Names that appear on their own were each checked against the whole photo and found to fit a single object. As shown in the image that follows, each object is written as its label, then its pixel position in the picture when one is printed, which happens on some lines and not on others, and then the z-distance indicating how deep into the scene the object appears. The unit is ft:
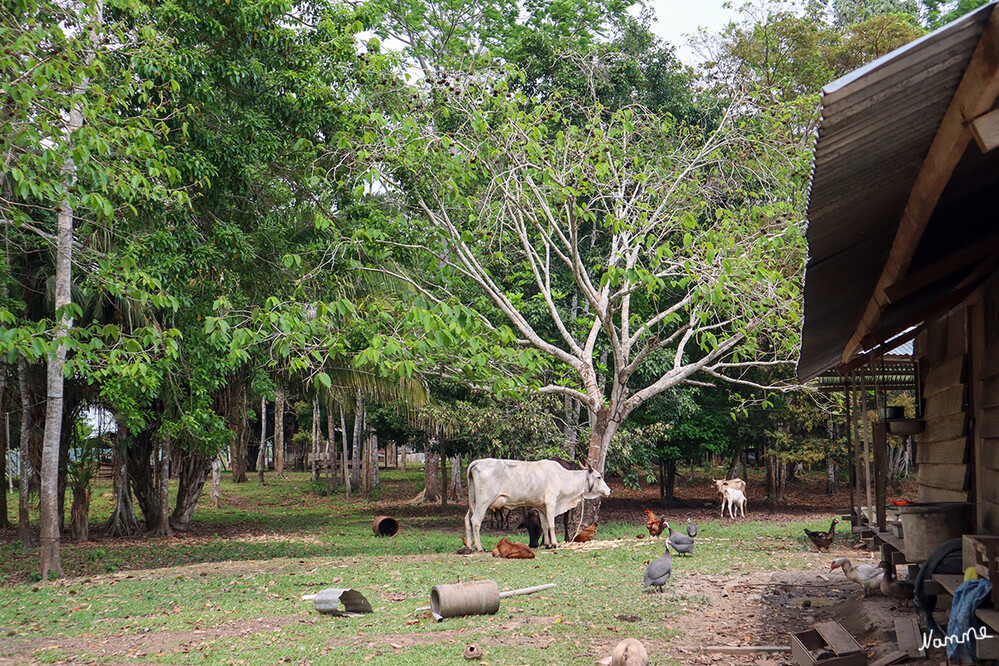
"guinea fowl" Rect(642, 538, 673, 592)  31.12
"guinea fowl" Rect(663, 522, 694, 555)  40.63
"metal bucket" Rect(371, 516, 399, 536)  58.70
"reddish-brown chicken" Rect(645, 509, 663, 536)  51.16
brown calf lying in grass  43.32
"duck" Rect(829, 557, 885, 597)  28.99
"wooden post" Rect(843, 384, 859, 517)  35.41
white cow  49.90
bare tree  47.01
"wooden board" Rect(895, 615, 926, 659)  19.80
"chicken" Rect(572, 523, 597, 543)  50.44
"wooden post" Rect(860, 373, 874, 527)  26.63
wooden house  9.82
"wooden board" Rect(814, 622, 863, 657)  19.83
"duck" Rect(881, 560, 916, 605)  27.58
